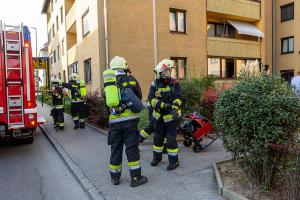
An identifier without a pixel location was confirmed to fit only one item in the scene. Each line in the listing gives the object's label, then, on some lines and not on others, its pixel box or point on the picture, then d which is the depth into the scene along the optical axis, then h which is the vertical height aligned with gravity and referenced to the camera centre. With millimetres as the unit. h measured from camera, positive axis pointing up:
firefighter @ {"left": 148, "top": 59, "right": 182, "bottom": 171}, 5656 -391
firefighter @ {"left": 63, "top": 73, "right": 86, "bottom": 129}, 10562 -364
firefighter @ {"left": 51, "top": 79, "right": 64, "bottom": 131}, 10398 -493
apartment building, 14945 +2902
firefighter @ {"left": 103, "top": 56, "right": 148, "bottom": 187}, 4969 -565
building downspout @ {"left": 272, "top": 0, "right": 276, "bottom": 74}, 24703 +4027
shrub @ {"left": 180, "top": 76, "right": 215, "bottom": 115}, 8891 -314
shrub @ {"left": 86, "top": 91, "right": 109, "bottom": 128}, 10523 -778
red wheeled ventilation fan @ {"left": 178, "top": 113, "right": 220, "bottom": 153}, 6883 -953
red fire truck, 7246 +141
